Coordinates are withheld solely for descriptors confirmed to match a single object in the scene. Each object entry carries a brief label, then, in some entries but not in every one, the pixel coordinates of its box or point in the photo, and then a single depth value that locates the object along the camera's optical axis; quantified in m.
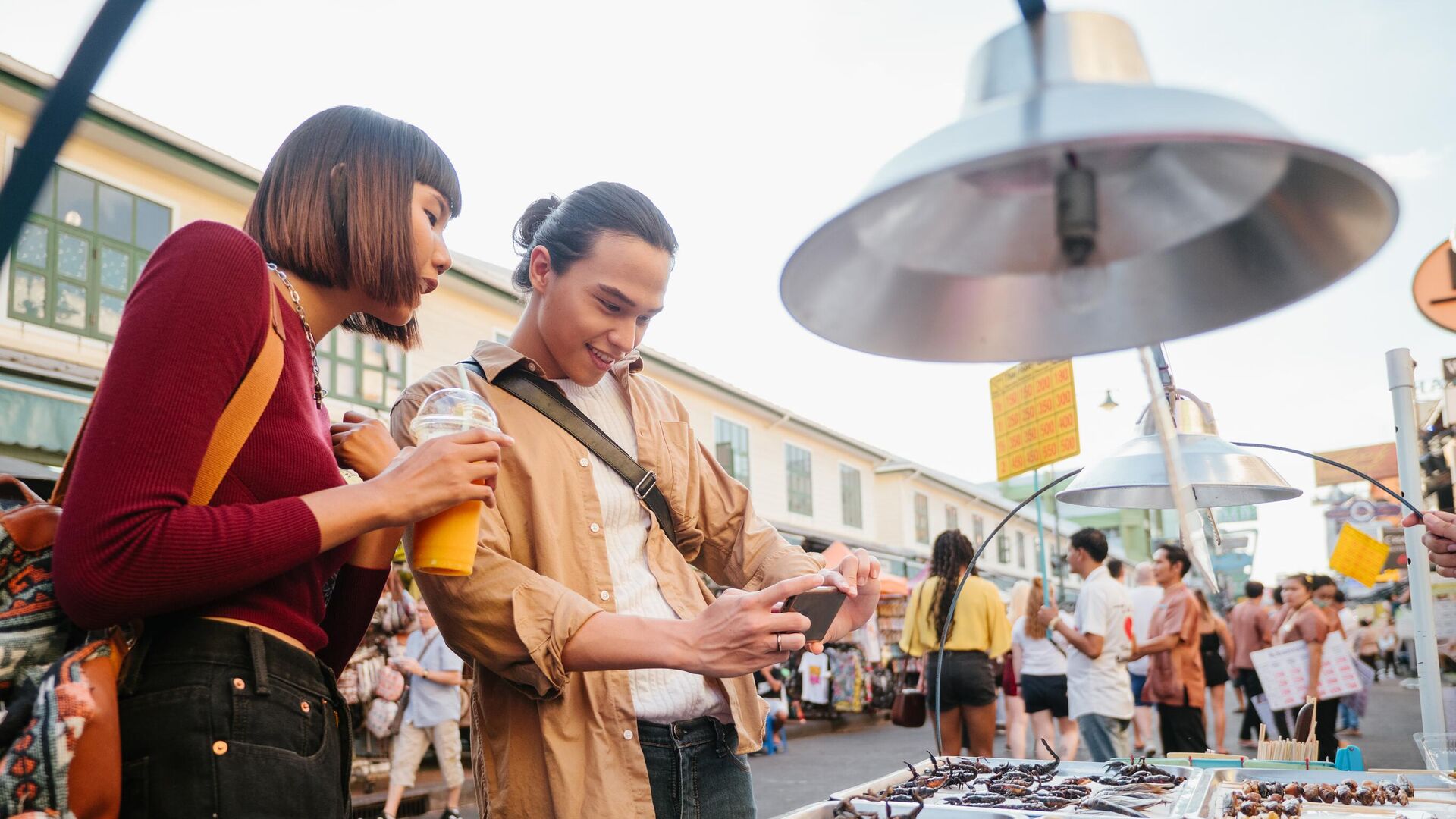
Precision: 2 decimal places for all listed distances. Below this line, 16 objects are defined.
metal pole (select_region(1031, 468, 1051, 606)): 11.27
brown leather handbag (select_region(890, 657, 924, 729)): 8.29
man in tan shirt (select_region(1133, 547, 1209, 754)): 9.04
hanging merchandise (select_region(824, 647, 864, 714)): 17.31
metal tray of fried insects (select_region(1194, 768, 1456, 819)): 3.35
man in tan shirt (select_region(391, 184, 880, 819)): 1.95
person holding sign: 9.50
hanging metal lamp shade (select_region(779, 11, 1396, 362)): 0.92
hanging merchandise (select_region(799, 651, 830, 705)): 17.00
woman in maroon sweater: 1.30
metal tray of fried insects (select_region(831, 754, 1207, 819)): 3.30
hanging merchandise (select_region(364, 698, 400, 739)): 10.31
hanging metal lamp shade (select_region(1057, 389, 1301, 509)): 3.38
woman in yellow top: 8.88
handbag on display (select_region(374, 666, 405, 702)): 10.16
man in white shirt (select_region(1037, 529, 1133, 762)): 8.59
